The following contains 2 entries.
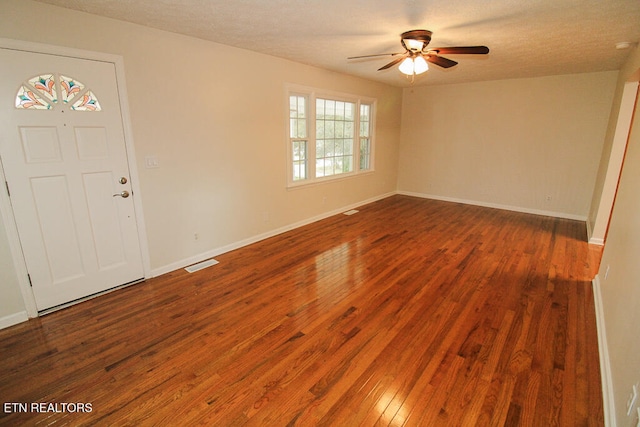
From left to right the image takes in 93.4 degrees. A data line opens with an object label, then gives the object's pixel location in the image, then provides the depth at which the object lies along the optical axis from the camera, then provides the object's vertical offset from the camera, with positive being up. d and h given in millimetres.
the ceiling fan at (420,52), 2758 +856
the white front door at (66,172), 2404 -271
